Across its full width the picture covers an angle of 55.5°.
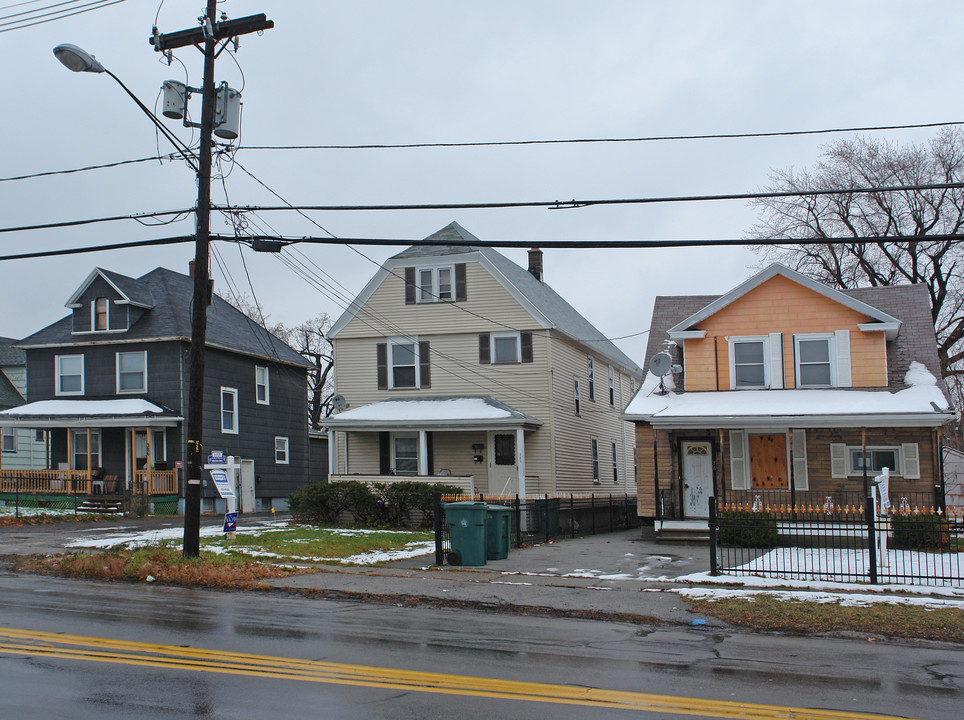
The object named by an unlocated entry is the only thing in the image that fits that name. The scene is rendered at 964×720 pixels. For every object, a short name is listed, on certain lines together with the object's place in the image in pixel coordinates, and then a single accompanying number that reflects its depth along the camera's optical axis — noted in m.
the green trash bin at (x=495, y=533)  17.88
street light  13.70
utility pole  16.03
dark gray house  31.80
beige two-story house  29.70
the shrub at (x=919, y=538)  18.27
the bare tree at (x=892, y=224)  38.66
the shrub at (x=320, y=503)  25.39
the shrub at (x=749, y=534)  19.92
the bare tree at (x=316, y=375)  60.69
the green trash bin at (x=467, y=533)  16.91
